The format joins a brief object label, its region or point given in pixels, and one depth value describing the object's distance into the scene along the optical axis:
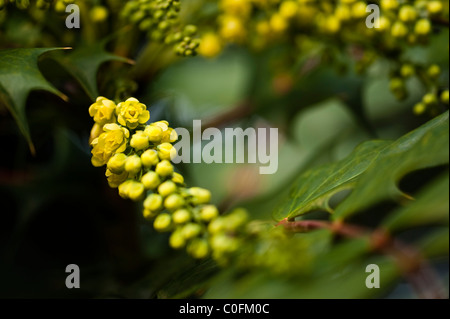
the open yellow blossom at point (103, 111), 0.25
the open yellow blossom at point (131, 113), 0.24
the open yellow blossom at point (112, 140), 0.24
